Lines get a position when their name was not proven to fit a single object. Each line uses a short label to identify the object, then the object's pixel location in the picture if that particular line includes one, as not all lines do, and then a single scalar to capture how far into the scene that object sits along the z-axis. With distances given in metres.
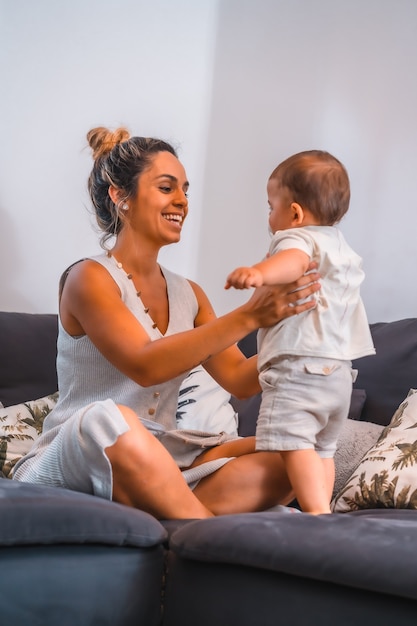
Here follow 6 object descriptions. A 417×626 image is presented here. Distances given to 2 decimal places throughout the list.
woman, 1.64
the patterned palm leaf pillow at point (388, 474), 1.95
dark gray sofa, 1.29
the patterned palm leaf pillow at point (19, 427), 2.31
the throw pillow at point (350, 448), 2.21
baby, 1.73
